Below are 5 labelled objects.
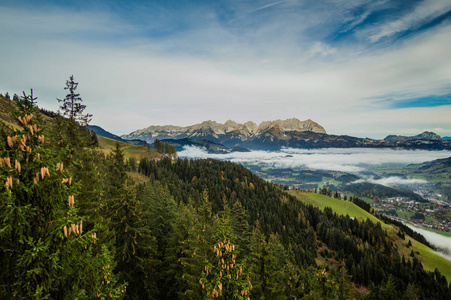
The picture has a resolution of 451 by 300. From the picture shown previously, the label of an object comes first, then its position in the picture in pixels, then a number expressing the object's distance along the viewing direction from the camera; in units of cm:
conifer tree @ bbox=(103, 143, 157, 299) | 2027
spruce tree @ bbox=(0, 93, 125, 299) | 684
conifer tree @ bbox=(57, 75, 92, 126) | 1872
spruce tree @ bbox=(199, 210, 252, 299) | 1354
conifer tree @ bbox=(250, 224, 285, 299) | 2008
